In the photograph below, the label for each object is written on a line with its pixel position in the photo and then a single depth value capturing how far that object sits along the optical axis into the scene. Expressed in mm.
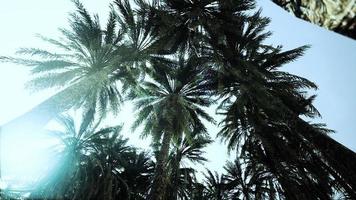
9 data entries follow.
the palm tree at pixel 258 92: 9055
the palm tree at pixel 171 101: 14352
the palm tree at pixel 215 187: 17438
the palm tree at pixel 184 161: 15484
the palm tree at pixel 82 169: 14242
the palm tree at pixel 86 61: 10930
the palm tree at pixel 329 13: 984
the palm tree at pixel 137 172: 16500
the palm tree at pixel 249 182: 15261
